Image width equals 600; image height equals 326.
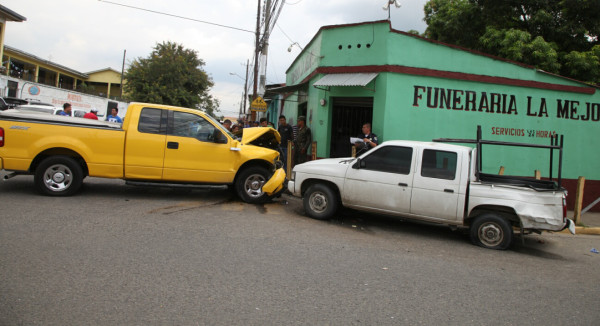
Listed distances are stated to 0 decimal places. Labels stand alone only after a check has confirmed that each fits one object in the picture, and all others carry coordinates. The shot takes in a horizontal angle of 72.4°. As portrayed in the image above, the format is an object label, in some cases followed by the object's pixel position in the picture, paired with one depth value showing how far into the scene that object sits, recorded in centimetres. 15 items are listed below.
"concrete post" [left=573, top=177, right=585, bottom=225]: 880
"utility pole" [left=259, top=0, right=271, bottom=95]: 1800
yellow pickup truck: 732
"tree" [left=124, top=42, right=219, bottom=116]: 3841
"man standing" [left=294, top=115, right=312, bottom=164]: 1177
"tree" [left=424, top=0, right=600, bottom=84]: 1360
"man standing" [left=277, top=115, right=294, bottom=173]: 1207
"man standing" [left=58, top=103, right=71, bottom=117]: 1148
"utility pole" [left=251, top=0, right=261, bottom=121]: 1995
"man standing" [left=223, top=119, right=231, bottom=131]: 1343
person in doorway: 945
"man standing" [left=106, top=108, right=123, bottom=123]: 1184
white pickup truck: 631
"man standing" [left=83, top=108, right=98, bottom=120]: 1136
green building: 1084
